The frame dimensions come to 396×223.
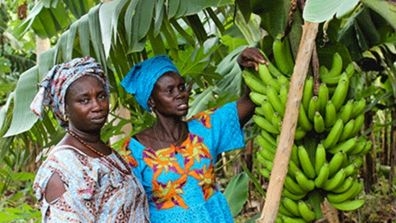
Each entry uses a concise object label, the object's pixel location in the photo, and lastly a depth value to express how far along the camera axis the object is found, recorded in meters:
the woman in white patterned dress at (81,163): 1.78
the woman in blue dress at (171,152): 1.99
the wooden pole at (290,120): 1.65
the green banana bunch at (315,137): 1.81
